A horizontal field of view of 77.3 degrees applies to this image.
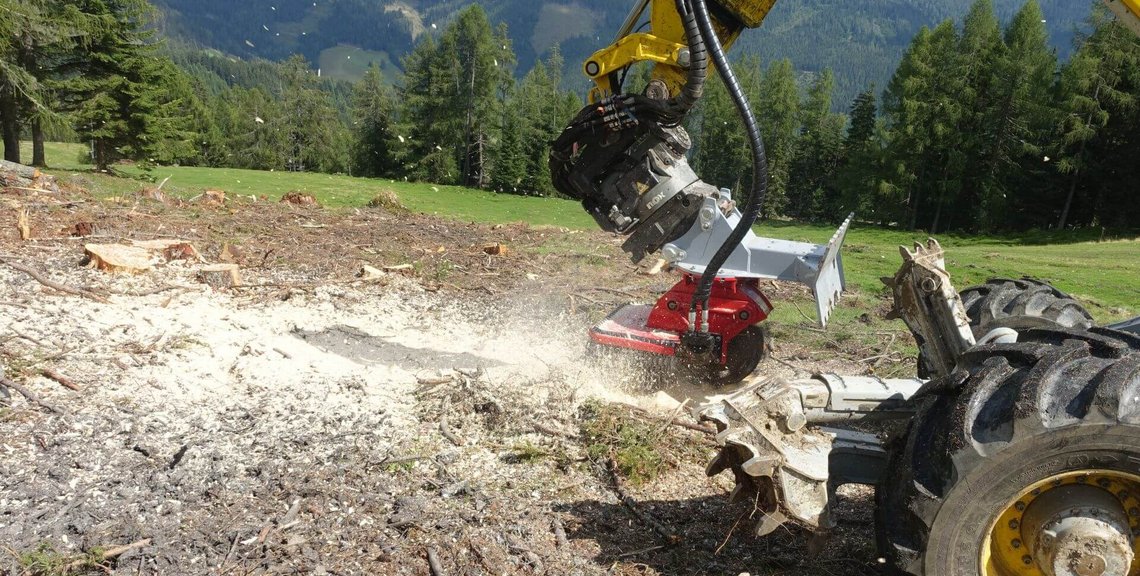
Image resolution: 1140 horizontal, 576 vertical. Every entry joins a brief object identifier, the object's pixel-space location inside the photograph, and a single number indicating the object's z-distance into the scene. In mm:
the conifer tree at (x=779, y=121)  52438
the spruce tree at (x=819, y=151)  53375
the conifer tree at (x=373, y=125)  58062
